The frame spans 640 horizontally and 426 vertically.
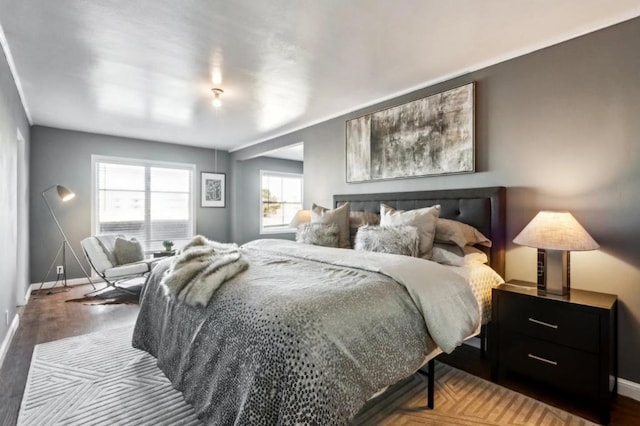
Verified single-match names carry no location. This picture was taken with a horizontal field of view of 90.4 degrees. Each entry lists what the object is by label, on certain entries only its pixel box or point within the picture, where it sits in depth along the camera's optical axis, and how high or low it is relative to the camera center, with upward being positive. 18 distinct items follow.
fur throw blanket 1.82 -0.36
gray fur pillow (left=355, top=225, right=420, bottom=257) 2.55 -0.22
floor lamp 4.91 -0.64
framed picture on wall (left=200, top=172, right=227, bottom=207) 6.57 +0.51
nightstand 1.85 -0.81
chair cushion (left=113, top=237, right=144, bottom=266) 4.67 -0.57
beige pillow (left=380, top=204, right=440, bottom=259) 2.65 -0.07
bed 1.27 -0.60
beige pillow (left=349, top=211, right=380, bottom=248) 3.49 -0.08
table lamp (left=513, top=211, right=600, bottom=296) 2.07 -0.19
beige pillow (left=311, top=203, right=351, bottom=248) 3.43 -0.07
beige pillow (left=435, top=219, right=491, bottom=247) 2.63 -0.18
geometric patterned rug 1.85 -1.19
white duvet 1.80 -0.47
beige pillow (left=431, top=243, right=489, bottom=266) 2.59 -0.34
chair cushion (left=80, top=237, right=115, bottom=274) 4.26 -0.56
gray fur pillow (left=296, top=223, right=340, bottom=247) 3.29 -0.23
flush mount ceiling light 3.41 +1.31
